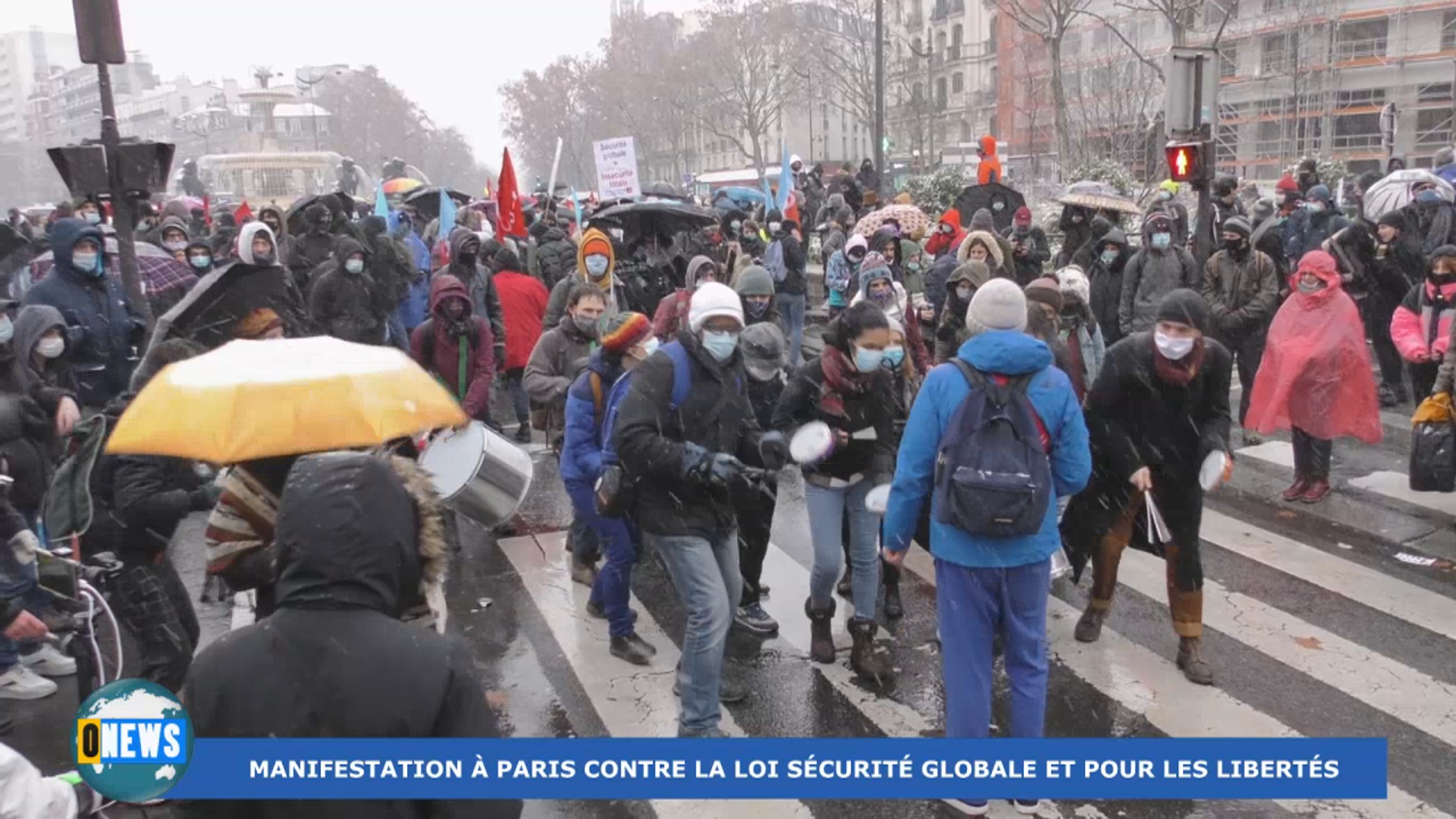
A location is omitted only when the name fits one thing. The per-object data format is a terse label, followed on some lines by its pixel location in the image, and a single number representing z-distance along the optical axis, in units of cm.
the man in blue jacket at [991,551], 399
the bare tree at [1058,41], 2492
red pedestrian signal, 1015
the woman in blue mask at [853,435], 529
